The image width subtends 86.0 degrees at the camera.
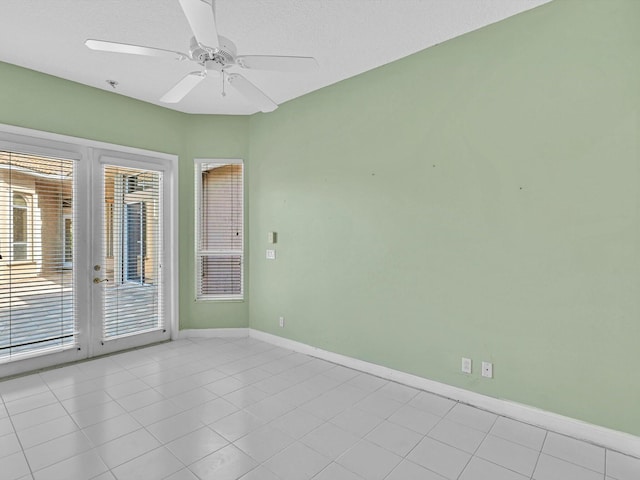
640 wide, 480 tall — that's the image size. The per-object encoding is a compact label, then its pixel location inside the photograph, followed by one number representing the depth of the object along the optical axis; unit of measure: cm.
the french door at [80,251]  320
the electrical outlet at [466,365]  273
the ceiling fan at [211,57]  161
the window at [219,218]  455
